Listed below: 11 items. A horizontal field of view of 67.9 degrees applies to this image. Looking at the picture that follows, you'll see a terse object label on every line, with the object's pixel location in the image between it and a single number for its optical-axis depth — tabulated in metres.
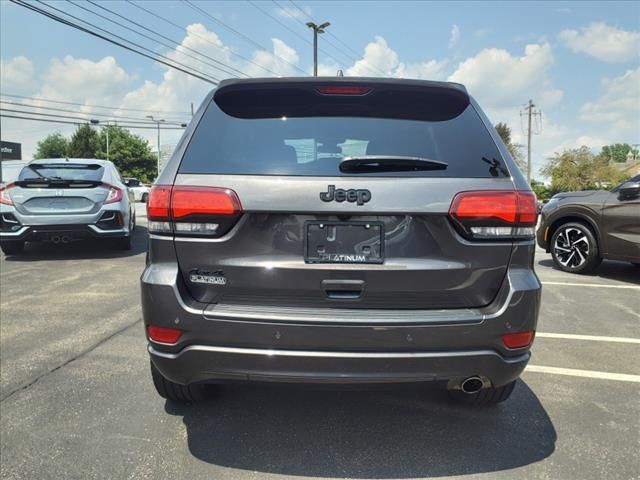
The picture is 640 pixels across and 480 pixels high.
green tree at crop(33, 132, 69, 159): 83.19
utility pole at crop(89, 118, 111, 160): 65.09
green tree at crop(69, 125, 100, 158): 70.06
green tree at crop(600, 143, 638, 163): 119.72
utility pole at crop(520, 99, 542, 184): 54.69
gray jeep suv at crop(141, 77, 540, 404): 1.97
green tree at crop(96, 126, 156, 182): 65.75
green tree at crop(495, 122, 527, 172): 61.40
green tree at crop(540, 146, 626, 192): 50.19
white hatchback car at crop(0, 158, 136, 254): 7.14
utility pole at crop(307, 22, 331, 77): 27.20
